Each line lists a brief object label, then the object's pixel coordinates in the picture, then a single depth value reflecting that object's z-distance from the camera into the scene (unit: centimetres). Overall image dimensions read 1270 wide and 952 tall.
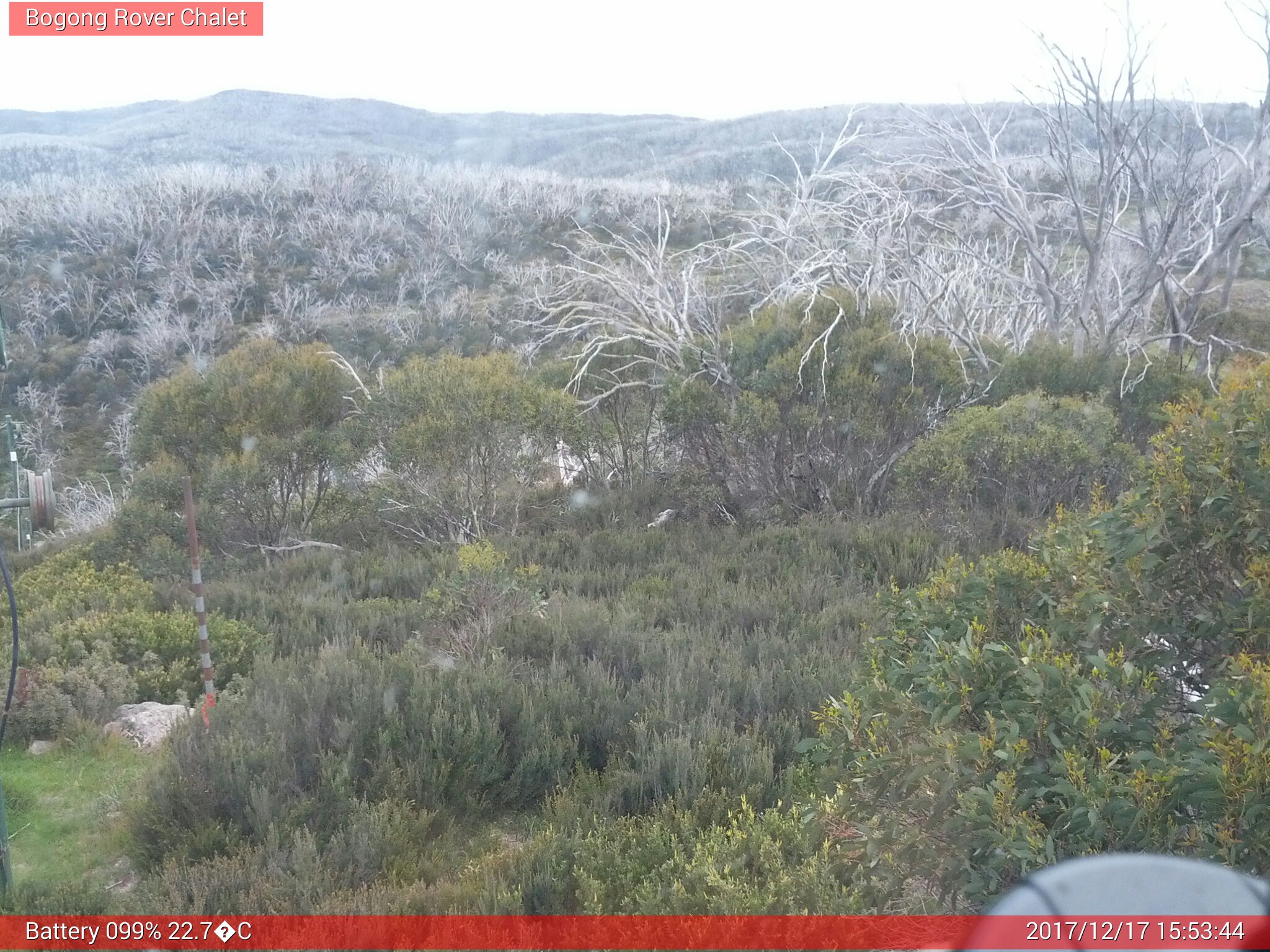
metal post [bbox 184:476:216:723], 541
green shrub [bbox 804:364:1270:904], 212
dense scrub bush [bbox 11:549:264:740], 559
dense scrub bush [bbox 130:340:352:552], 1061
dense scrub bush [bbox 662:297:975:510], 999
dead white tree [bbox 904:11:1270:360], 1059
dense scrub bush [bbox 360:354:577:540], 1008
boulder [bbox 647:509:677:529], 1020
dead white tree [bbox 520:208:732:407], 1100
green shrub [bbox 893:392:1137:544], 883
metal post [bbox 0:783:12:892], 356
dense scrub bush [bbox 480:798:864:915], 280
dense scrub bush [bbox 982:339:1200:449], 1007
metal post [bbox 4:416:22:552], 566
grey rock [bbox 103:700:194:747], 547
